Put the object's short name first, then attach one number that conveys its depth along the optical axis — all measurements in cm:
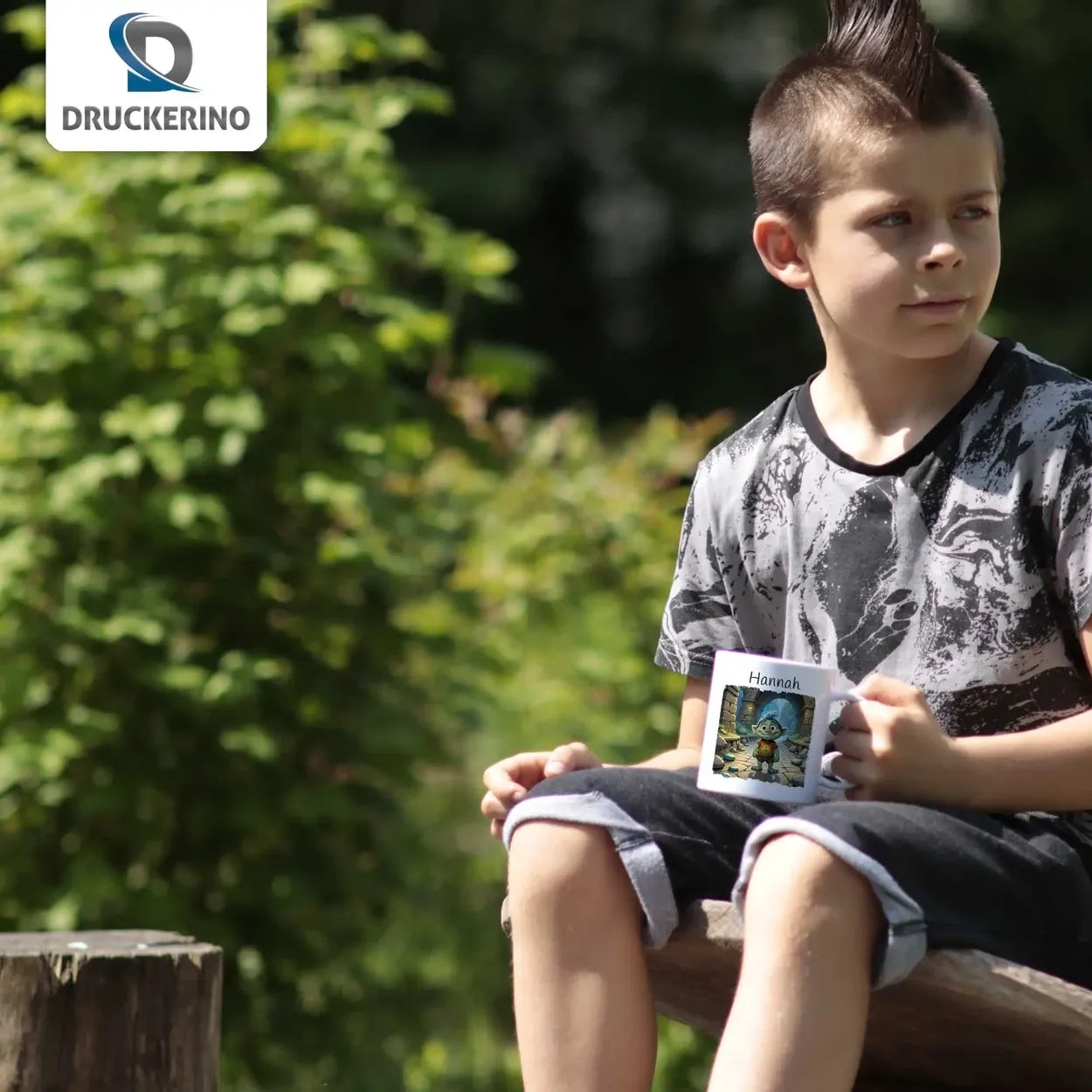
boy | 497
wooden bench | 497
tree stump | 527
